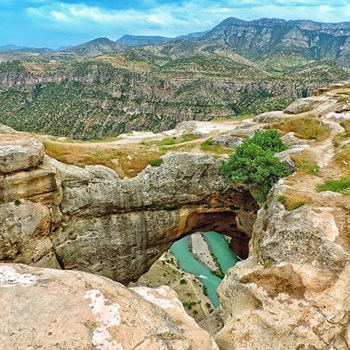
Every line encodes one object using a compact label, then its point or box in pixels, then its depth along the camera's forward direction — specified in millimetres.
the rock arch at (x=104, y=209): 26734
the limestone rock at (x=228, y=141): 38062
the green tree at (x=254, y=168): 30172
